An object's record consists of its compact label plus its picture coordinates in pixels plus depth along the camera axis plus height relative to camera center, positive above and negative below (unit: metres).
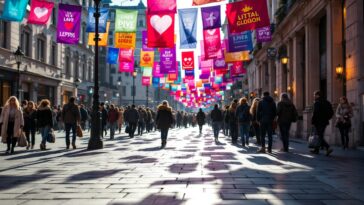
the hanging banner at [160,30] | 19.38 +3.80
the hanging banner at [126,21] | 21.98 +4.73
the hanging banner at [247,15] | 18.38 +4.25
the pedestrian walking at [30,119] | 15.52 -0.02
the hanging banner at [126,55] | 26.84 +3.75
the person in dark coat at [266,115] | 14.16 +0.13
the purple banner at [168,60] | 27.33 +3.53
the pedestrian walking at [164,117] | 17.41 +0.07
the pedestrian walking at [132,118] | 24.47 +0.04
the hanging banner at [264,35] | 24.39 +4.50
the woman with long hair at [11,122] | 13.30 -0.11
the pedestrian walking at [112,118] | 22.83 +0.03
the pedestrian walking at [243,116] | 17.25 +0.12
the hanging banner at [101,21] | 21.48 +4.62
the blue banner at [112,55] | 26.61 +3.71
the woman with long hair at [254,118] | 16.42 +0.05
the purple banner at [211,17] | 19.72 +4.43
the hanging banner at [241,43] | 23.25 +3.91
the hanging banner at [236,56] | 27.86 +3.87
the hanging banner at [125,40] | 23.25 +4.01
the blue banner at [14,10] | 17.75 +4.23
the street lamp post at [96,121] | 15.50 -0.10
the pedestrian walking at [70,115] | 15.32 +0.12
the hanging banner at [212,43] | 23.14 +3.86
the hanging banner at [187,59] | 28.53 +3.74
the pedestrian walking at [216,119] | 21.75 +0.00
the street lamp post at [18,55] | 23.25 +3.22
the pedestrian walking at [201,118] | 29.30 +0.06
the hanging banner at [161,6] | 18.19 +4.49
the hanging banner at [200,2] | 17.53 +4.49
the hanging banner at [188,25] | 20.27 +4.21
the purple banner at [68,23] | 20.06 +4.22
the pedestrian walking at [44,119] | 15.08 -0.02
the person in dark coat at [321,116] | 13.32 +0.10
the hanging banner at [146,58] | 28.27 +3.76
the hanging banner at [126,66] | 27.69 +3.20
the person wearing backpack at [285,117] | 14.41 +0.07
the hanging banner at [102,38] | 22.96 +4.16
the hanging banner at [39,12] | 19.12 +4.49
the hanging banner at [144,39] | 26.54 +4.70
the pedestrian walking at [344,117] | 15.55 +0.09
